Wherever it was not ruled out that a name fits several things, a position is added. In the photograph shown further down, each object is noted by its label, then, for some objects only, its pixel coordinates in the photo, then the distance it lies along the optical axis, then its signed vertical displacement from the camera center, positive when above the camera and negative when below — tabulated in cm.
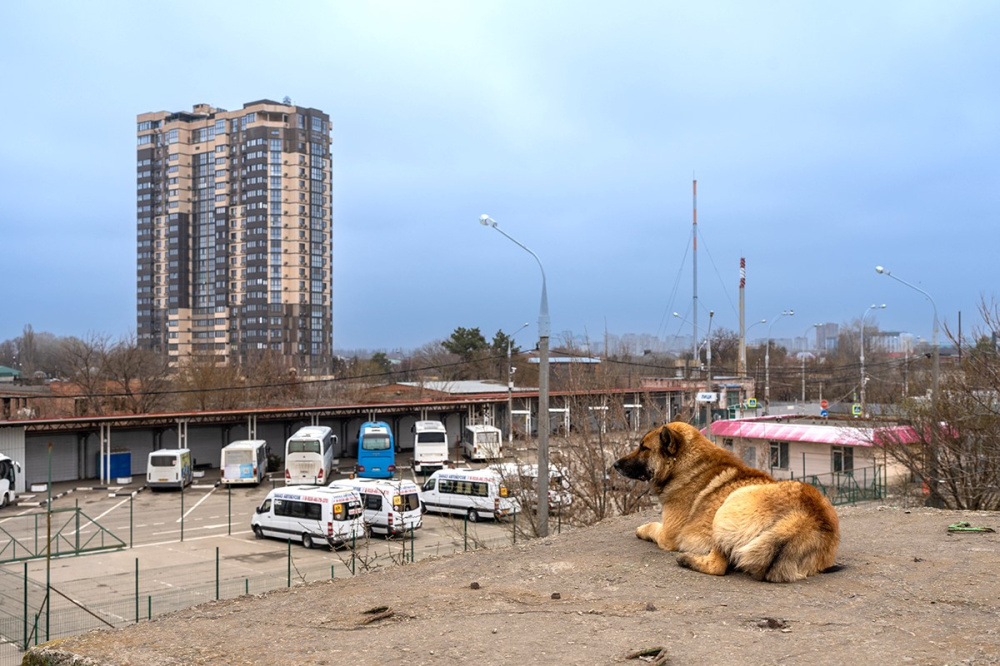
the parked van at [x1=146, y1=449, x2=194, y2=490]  3616 -511
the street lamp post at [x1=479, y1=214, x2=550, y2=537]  1459 -123
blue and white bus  3806 -479
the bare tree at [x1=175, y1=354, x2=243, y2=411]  5625 -188
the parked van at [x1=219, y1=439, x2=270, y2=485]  3662 -495
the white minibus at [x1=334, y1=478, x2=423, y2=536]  2439 -473
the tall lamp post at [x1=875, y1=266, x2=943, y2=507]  1808 -248
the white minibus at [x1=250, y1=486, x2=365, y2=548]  2325 -476
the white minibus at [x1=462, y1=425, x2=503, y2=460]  4233 -448
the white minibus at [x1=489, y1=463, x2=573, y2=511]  1866 -330
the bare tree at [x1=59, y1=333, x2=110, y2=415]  5388 -88
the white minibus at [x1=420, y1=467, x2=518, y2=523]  2728 -494
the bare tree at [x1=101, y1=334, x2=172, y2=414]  5397 -126
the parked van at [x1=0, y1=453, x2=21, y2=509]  3170 -499
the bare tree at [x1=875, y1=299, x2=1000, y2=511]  1758 -211
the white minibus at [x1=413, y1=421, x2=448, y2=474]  3894 -469
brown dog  578 -123
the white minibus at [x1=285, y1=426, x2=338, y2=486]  3566 -468
